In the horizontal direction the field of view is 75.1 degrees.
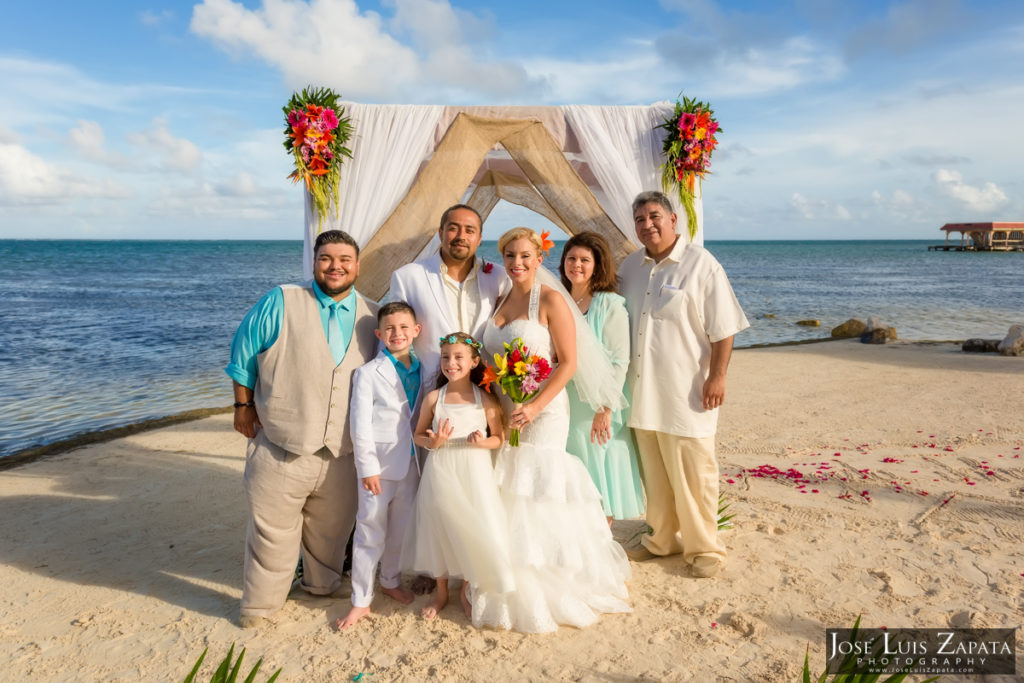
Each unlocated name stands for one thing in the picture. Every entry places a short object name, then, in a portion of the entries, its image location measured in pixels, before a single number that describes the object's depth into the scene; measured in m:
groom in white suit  3.96
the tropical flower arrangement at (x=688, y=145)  4.91
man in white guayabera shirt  4.16
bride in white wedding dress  3.62
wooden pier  62.28
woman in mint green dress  4.20
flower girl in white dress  3.54
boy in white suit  3.73
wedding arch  4.95
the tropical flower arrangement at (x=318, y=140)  4.68
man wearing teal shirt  3.72
